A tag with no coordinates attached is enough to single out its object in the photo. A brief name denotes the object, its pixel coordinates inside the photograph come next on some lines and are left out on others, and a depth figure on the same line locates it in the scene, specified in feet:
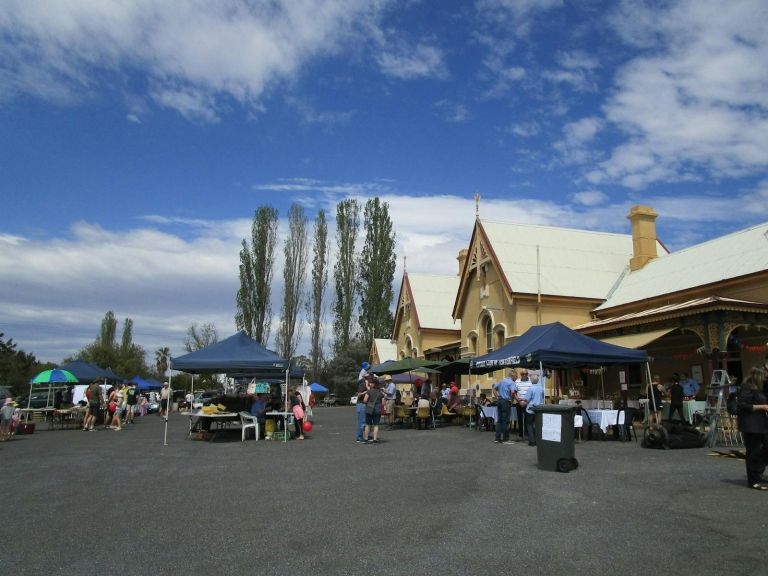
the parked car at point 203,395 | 132.71
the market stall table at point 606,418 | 50.47
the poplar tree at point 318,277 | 160.66
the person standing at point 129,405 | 88.48
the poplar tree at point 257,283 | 154.81
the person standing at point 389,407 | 73.43
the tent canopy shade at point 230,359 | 57.52
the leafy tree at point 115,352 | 209.36
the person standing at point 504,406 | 49.70
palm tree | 272.86
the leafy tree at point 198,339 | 225.76
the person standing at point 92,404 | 72.49
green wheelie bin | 34.35
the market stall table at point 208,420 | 57.21
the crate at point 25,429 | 67.46
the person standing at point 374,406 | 51.75
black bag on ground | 43.42
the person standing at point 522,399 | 50.26
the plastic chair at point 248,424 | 57.11
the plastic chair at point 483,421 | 63.77
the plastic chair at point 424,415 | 67.41
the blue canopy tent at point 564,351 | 50.88
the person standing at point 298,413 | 56.39
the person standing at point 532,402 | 46.88
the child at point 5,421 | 59.72
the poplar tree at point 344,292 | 162.17
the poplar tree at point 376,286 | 161.38
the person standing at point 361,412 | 53.21
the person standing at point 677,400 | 51.75
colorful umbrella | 81.67
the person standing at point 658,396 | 57.23
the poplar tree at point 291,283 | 156.04
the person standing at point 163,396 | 97.09
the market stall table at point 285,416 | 55.42
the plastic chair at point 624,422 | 50.14
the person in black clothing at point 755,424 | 27.73
